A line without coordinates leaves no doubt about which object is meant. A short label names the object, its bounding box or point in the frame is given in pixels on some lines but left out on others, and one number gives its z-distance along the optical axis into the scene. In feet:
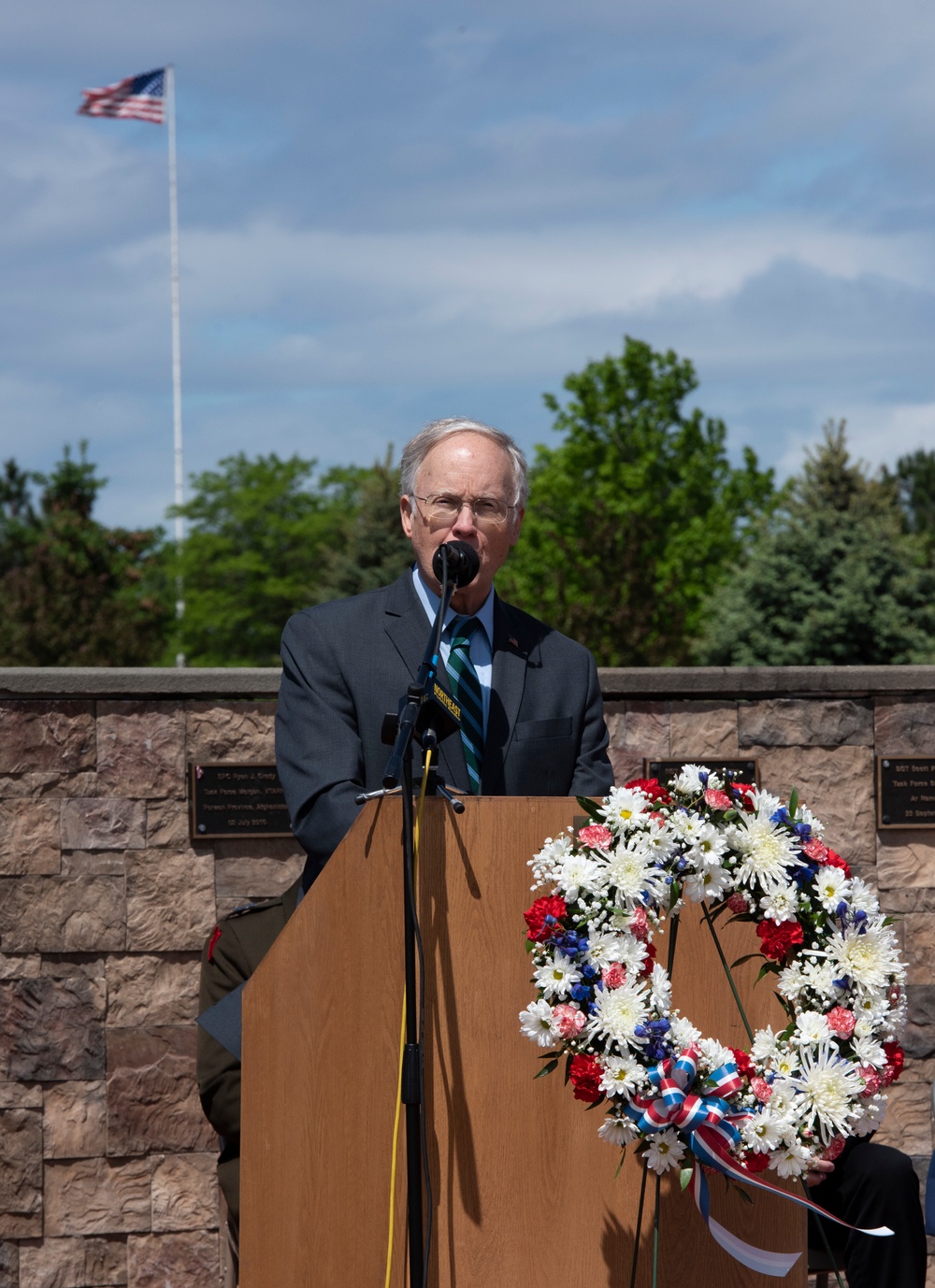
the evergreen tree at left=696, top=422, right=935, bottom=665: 105.40
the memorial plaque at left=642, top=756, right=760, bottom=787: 33.50
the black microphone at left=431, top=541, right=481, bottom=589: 17.87
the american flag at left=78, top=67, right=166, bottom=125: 213.05
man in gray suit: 20.95
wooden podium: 16.55
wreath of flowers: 15.37
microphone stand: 15.79
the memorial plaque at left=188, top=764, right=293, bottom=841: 32.53
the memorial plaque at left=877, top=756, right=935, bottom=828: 34.47
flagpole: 270.67
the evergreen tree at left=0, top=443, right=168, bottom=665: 172.65
